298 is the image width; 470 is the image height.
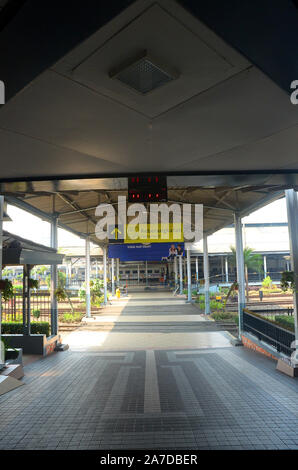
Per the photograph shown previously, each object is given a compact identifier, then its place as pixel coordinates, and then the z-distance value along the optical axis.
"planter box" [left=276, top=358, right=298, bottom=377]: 6.16
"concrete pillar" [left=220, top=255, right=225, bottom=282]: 37.62
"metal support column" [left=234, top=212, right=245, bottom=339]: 10.00
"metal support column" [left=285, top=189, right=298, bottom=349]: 6.70
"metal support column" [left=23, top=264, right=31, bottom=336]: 8.57
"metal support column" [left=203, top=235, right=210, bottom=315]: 15.48
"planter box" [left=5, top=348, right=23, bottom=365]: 7.08
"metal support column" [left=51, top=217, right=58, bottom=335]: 9.56
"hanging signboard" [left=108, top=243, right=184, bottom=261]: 14.73
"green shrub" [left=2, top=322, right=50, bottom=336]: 9.34
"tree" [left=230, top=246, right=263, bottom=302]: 28.30
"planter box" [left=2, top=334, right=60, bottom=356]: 8.60
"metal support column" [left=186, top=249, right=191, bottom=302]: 21.52
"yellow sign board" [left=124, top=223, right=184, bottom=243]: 11.99
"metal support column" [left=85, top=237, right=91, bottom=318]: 15.12
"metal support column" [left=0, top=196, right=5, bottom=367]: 6.35
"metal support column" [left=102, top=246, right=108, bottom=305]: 21.38
